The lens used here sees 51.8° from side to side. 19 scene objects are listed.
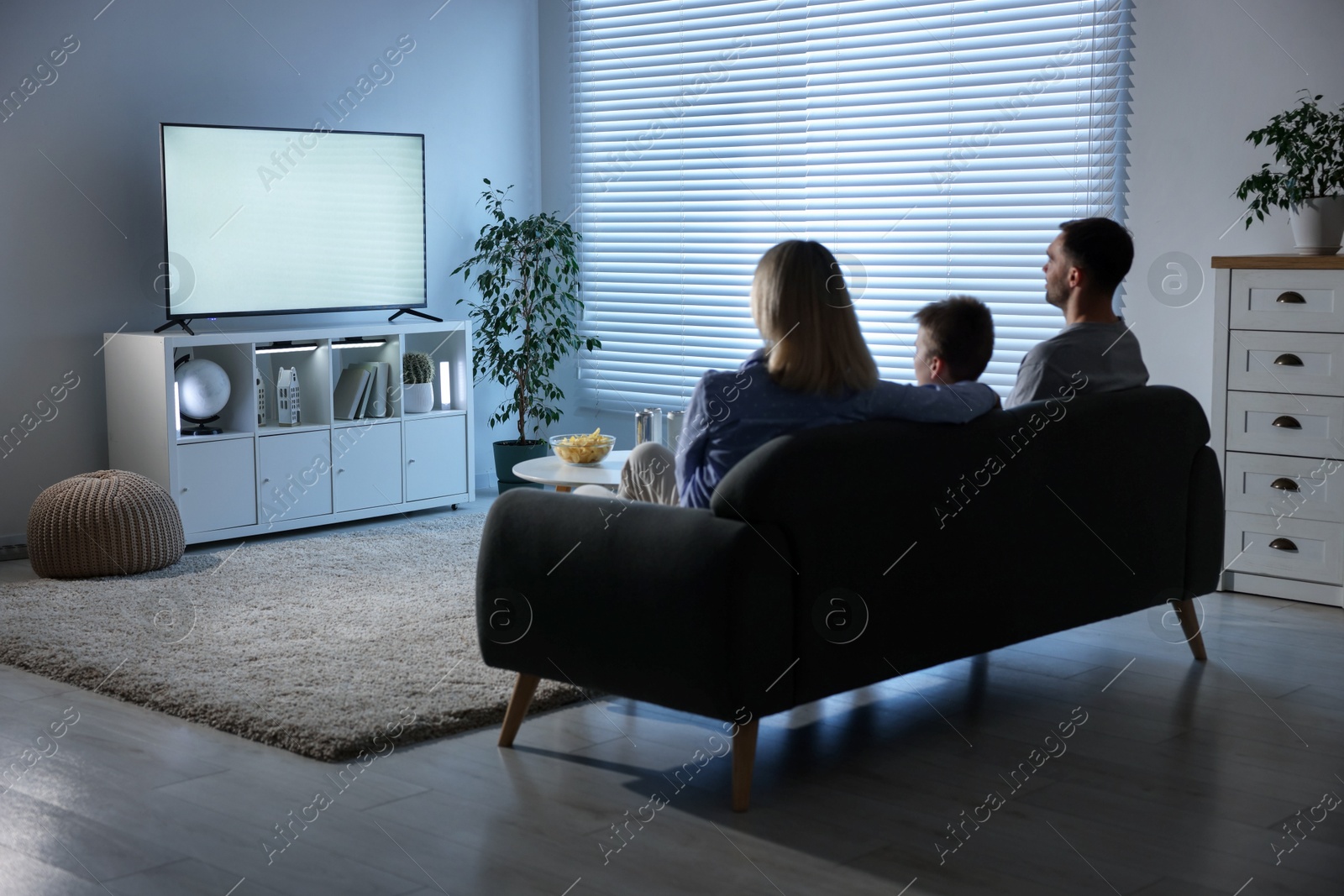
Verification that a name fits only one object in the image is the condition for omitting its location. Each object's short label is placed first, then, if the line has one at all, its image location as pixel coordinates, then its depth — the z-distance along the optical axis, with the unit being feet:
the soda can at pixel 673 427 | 14.52
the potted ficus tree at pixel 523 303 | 20.59
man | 11.16
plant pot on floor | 20.76
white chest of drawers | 14.06
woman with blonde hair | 8.89
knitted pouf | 15.29
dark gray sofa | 8.43
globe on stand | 16.87
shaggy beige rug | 10.48
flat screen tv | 17.17
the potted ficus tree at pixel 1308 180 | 14.20
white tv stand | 16.83
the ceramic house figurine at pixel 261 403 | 18.03
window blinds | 17.01
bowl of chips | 14.15
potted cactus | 19.36
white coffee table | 13.46
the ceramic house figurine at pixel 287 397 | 17.95
